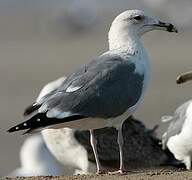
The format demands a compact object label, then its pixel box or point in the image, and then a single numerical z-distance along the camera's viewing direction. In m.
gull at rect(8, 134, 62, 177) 13.20
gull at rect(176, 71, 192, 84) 10.64
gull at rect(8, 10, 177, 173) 8.19
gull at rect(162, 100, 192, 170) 11.93
